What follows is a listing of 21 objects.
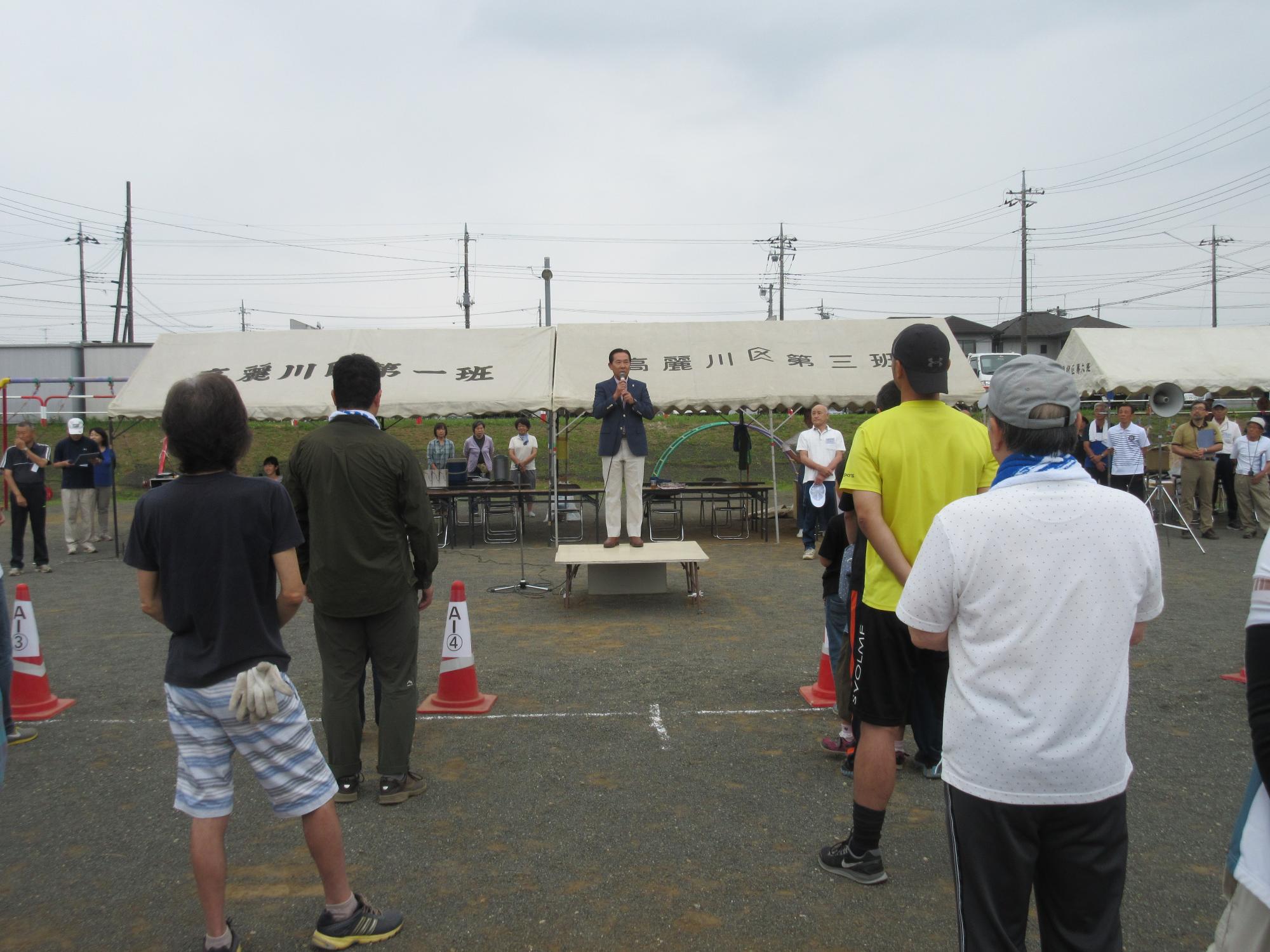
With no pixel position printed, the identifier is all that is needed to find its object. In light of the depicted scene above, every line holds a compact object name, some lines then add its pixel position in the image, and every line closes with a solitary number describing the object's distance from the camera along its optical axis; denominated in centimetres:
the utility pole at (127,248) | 3266
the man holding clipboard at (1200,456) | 1370
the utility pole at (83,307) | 4612
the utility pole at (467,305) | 4544
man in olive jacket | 394
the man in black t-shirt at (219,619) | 266
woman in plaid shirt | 1577
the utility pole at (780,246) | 5012
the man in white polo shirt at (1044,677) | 196
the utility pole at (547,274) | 2097
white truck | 2880
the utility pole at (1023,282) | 3392
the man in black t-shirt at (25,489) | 1100
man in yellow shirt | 318
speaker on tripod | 1534
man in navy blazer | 968
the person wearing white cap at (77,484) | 1246
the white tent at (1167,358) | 1550
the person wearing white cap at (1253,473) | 1359
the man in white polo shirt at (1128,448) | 1238
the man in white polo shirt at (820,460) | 1011
